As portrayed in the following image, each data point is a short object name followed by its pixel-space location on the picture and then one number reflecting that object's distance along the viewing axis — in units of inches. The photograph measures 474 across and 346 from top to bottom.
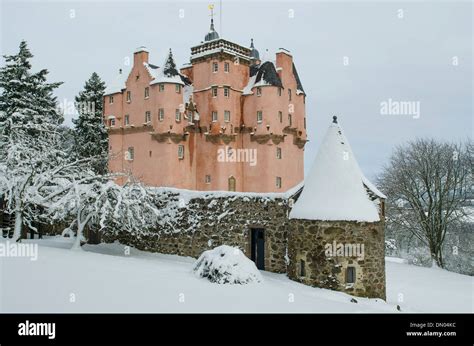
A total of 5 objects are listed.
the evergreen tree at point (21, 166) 726.0
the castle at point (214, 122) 1348.4
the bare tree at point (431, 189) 1312.7
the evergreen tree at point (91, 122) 1592.0
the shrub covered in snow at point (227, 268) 531.8
